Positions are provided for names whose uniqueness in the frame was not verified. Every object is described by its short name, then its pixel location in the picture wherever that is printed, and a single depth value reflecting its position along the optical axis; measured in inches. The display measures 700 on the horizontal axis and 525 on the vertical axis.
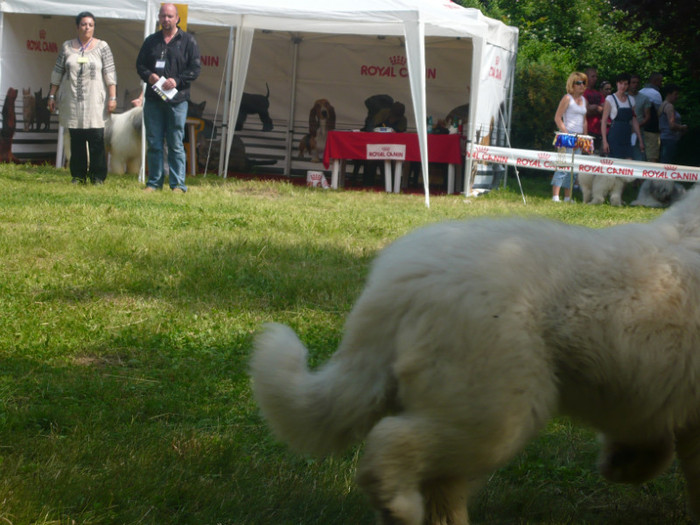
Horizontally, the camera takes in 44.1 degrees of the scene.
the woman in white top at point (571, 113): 595.5
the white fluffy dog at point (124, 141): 586.2
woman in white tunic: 469.7
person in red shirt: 685.9
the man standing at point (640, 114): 643.5
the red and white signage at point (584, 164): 554.9
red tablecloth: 599.8
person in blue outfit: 631.8
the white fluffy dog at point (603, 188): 588.1
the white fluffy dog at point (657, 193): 589.6
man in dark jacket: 460.8
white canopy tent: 512.1
